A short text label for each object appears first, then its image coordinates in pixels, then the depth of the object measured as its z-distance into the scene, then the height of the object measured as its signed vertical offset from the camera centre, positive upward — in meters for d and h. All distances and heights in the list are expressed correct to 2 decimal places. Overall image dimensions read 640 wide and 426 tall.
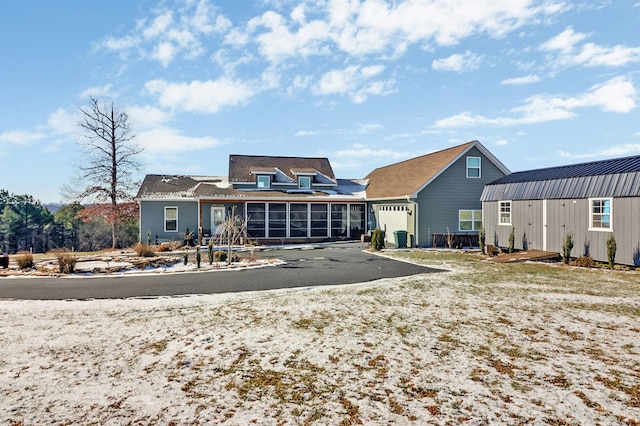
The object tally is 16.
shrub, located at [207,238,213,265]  14.45 -1.44
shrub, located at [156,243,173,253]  19.73 -1.65
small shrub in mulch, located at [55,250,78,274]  12.97 -1.61
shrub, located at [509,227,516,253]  17.22 -1.15
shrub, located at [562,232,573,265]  14.40 -1.32
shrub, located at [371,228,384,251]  19.84 -1.28
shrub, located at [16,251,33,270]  13.63 -1.61
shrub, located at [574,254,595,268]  13.76 -1.77
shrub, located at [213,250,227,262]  15.58 -1.68
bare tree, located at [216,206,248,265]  22.52 -1.03
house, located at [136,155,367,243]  24.14 +0.81
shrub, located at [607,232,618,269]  12.90 -1.20
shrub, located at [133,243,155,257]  16.86 -1.52
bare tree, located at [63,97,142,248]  26.77 +3.24
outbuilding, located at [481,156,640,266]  12.88 +0.30
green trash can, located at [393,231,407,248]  21.20 -1.26
